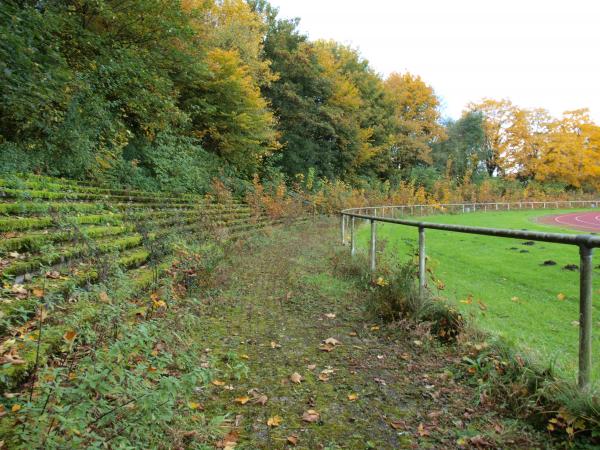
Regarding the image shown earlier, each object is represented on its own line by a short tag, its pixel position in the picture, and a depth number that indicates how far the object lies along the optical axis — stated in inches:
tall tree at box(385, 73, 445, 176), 1819.6
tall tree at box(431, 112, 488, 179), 1866.4
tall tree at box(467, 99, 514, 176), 2199.8
